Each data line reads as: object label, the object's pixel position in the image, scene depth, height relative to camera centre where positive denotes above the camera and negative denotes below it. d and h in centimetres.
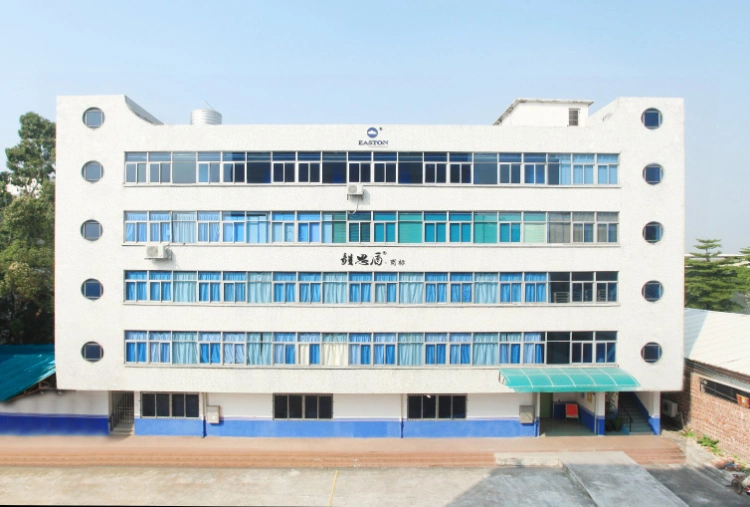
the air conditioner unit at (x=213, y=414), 1361 -480
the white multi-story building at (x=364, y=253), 1311 -13
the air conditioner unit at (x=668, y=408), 1472 -500
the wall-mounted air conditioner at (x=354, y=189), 1287 +162
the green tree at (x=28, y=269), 1622 -80
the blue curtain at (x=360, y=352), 1323 -290
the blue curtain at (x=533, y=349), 1338 -282
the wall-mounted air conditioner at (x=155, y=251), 1286 -10
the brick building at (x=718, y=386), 1245 -384
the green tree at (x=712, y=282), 2674 -178
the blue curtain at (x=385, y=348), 1322 -279
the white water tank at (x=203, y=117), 1432 +398
